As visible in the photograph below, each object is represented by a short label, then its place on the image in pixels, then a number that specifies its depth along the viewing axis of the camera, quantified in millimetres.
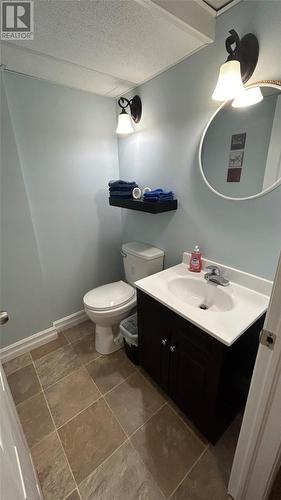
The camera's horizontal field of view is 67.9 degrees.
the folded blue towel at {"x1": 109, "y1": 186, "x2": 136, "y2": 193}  1733
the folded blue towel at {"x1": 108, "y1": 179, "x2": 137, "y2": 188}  1732
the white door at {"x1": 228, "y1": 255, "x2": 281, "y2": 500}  628
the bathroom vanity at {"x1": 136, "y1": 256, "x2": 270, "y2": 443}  941
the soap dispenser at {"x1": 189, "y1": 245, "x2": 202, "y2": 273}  1385
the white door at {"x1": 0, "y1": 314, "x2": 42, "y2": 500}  441
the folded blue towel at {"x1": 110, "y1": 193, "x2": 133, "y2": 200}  1721
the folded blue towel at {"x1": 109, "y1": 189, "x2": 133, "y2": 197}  1717
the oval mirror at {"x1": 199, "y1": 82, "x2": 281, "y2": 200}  985
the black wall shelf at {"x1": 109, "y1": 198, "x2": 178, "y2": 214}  1420
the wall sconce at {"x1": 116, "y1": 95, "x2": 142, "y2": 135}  1594
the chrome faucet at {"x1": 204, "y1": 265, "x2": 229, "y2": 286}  1236
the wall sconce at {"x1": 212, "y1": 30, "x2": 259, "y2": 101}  921
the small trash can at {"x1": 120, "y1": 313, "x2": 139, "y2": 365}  1538
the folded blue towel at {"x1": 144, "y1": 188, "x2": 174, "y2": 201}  1441
